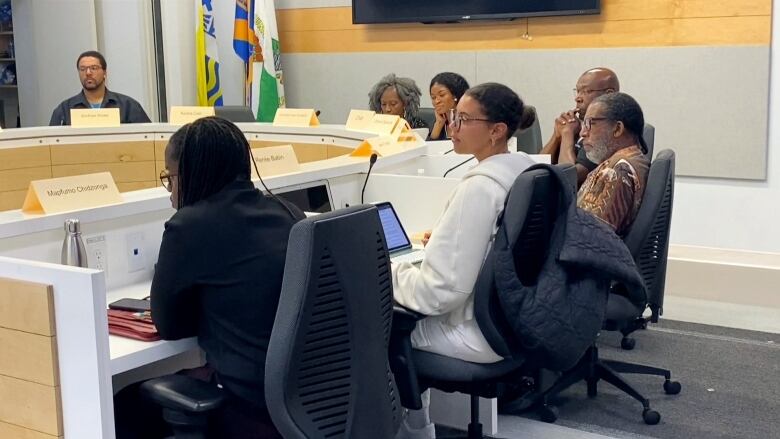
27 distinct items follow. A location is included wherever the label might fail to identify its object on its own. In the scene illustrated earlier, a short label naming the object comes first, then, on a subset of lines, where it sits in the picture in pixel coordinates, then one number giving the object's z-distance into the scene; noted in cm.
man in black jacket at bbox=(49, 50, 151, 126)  581
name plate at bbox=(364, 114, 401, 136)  443
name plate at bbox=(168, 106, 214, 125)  528
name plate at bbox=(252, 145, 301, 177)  318
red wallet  217
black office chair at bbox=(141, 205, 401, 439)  194
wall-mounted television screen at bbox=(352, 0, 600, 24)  571
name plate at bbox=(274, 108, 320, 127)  494
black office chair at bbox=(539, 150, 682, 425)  318
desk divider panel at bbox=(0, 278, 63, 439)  193
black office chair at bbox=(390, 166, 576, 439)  247
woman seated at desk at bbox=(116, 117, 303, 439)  204
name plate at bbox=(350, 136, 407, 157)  386
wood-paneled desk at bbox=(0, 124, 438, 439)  189
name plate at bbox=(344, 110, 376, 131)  464
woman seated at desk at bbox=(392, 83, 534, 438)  247
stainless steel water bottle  242
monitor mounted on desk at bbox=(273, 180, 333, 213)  319
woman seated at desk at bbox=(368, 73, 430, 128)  523
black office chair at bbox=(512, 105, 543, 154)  483
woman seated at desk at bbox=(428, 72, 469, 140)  509
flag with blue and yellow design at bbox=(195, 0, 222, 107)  701
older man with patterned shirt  319
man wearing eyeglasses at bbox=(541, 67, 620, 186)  418
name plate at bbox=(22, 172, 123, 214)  247
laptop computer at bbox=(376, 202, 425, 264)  311
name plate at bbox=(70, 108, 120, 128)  522
